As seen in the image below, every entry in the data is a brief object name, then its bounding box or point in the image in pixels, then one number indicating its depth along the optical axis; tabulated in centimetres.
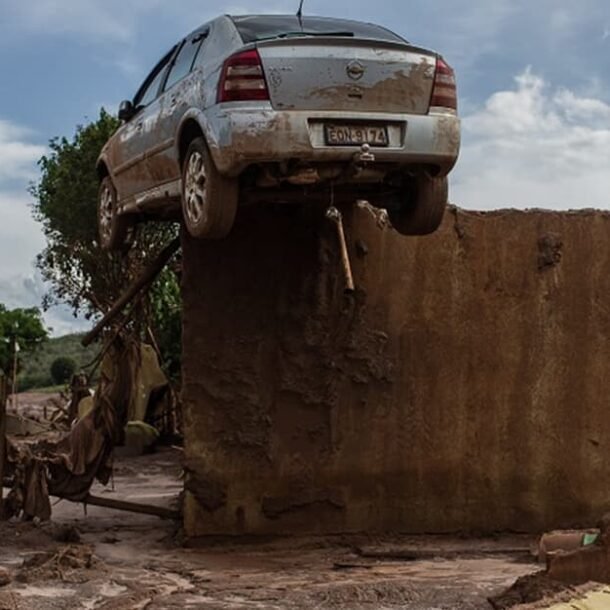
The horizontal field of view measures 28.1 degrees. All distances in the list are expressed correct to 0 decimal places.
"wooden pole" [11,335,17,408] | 2820
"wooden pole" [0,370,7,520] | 1052
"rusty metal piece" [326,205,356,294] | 902
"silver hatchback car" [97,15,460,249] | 845
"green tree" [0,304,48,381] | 3819
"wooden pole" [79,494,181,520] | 1091
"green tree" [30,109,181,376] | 2372
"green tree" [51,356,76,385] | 4767
